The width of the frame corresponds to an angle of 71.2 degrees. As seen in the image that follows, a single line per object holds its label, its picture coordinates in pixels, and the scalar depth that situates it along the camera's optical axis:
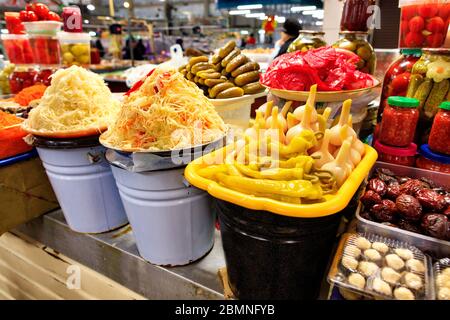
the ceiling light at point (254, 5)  7.21
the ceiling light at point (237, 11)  14.07
